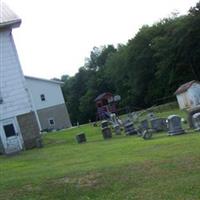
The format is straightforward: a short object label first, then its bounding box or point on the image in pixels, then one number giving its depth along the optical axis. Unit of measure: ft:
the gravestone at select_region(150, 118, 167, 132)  92.44
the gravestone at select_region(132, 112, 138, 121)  147.86
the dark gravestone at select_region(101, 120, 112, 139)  104.27
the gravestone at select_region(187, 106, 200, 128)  82.99
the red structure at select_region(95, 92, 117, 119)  214.24
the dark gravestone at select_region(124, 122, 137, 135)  100.40
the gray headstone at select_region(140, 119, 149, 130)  93.91
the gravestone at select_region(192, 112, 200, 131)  77.71
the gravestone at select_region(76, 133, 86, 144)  104.21
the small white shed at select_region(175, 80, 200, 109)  170.14
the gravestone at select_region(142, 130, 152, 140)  78.43
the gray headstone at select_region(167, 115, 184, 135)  77.56
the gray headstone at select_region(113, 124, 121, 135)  110.58
